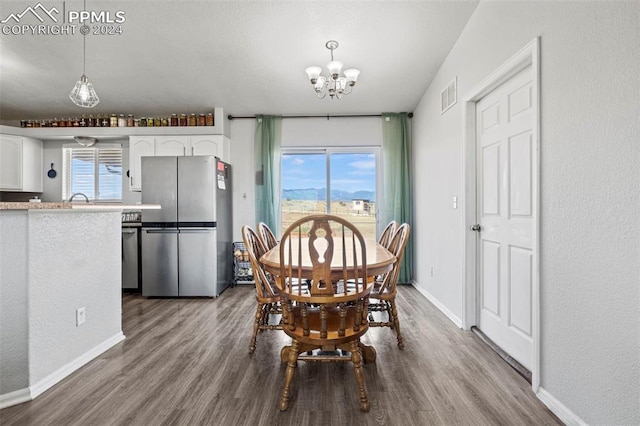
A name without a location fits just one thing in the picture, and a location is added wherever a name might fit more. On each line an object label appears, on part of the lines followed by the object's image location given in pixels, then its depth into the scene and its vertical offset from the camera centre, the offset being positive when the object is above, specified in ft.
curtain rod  14.80 +4.68
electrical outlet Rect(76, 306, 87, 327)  6.82 -2.37
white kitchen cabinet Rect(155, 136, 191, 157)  13.62 +2.99
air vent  9.55 +3.81
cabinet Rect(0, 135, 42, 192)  13.62 +2.24
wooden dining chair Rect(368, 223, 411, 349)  7.13 -1.94
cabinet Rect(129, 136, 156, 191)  13.71 +2.79
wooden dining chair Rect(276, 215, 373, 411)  5.13 -1.66
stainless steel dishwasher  13.37 -1.93
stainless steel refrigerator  12.48 -0.65
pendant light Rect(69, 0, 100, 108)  7.89 +3.07
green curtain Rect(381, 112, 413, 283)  14.33 +1.79
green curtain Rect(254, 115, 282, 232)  14.51 +2.16
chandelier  8.96 +4.16
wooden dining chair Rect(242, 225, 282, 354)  6.77 -1.89
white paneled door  6.51 -0.02
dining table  5.58 -1.00
